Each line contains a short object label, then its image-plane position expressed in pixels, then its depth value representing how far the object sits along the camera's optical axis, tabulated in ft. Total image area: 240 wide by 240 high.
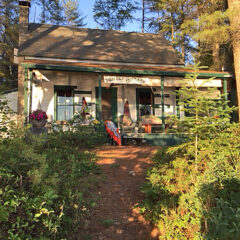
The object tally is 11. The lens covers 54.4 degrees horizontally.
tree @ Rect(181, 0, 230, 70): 35.83
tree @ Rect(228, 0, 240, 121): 34.38
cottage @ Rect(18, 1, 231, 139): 33.53
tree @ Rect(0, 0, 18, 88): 78.38
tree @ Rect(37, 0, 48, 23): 100.37
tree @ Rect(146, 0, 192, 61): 69.92
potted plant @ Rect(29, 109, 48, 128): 25.79
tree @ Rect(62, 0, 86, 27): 101.96
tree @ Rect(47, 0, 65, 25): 100.63
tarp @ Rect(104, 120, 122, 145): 29.60
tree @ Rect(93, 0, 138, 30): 86.64
